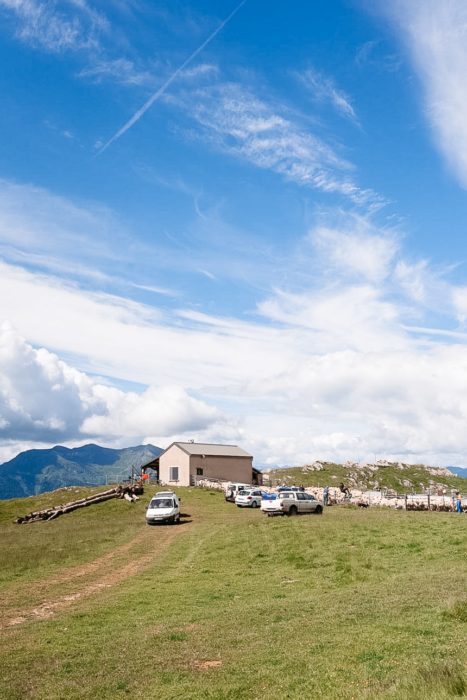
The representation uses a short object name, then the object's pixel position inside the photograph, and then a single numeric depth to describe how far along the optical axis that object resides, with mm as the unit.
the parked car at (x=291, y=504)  43469
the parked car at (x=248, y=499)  54750
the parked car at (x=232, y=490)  59584
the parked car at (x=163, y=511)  43938
